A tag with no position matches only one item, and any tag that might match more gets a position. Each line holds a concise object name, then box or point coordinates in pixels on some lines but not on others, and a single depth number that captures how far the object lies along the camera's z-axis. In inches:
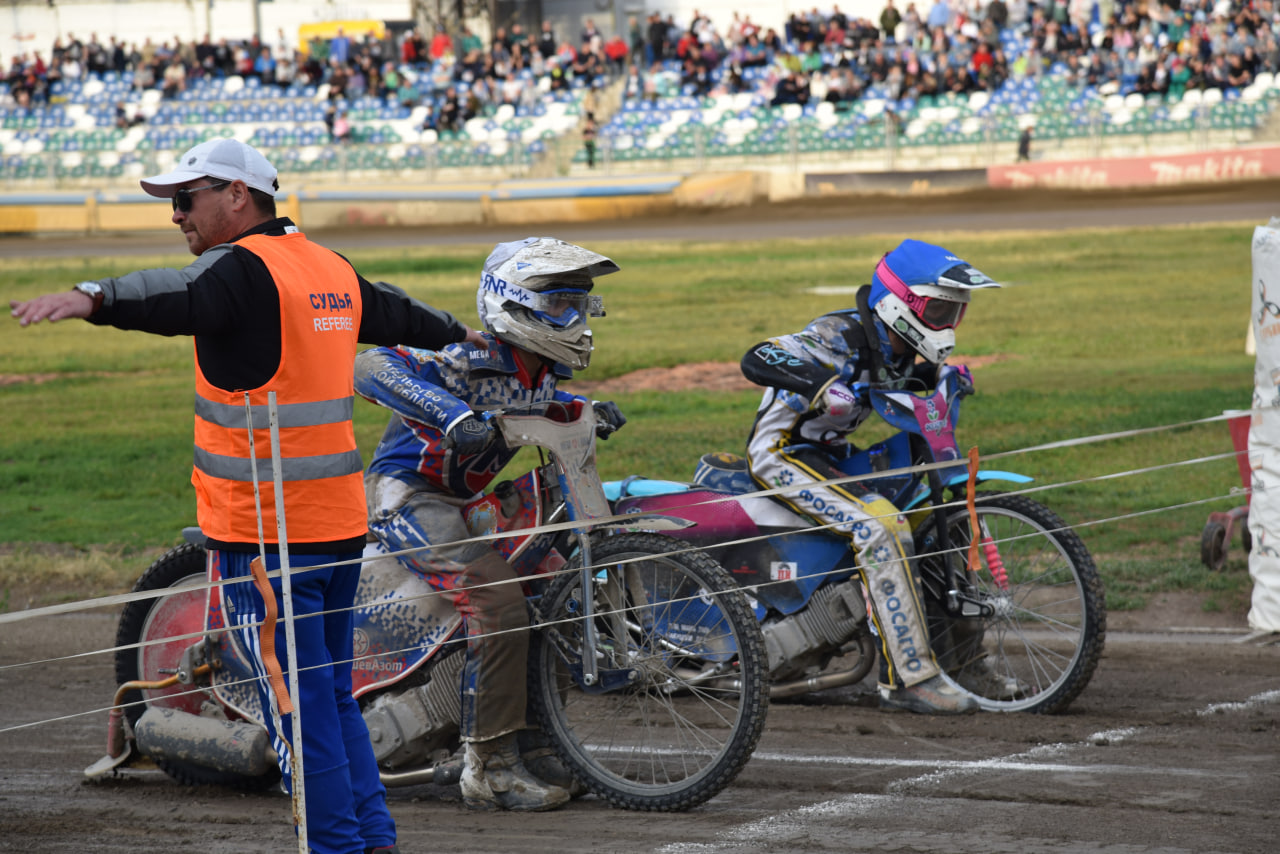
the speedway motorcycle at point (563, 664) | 373.1
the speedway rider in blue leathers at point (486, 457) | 378.0
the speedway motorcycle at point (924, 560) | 449.4
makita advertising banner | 2210.9
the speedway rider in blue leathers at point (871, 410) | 443.2
